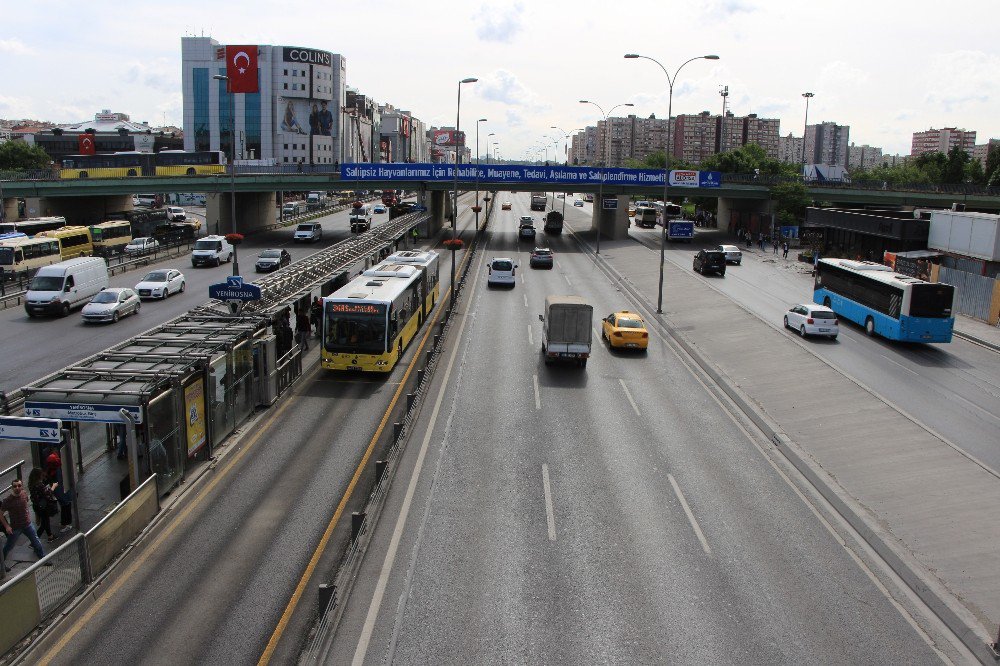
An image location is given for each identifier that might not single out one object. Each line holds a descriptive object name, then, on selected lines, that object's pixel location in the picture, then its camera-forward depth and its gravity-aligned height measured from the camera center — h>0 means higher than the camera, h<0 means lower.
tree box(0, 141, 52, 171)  123.06 +5.67
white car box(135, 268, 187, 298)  44.69 -4.97
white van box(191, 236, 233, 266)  59.19 -4.03
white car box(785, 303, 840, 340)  35.31 -4.85
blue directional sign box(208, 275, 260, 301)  23.45 -2.75
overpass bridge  75.88 +1.82
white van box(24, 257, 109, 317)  39.28 -4.70
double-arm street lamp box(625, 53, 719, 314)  40.54 +2.72
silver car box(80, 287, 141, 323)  37.69 -5.30
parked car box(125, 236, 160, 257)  61.41 -3.98
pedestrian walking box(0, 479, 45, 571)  13.72 -5.57
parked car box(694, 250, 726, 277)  56.56 -3.73
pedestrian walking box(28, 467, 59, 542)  15.00 -5.80
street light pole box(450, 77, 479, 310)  43.55 +5.00
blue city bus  33.75 -3.98
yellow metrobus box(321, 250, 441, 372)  26.94 -4.28
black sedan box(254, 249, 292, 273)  55.16 -4.29
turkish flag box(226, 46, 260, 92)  171.88 +28.44
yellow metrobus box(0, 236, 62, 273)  48.45 -3.79
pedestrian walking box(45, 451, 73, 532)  15.55 -5.79
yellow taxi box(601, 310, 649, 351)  32.94 -5.17
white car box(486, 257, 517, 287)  49.75 -4.21
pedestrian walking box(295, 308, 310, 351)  30.91 -4.98
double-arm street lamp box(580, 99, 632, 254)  72.39 +0.85
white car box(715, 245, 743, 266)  64.50 -3.65
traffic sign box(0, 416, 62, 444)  13.81 -4.08
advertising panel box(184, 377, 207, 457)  18.28 -5.05
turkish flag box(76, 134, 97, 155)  161.62 +10.23
